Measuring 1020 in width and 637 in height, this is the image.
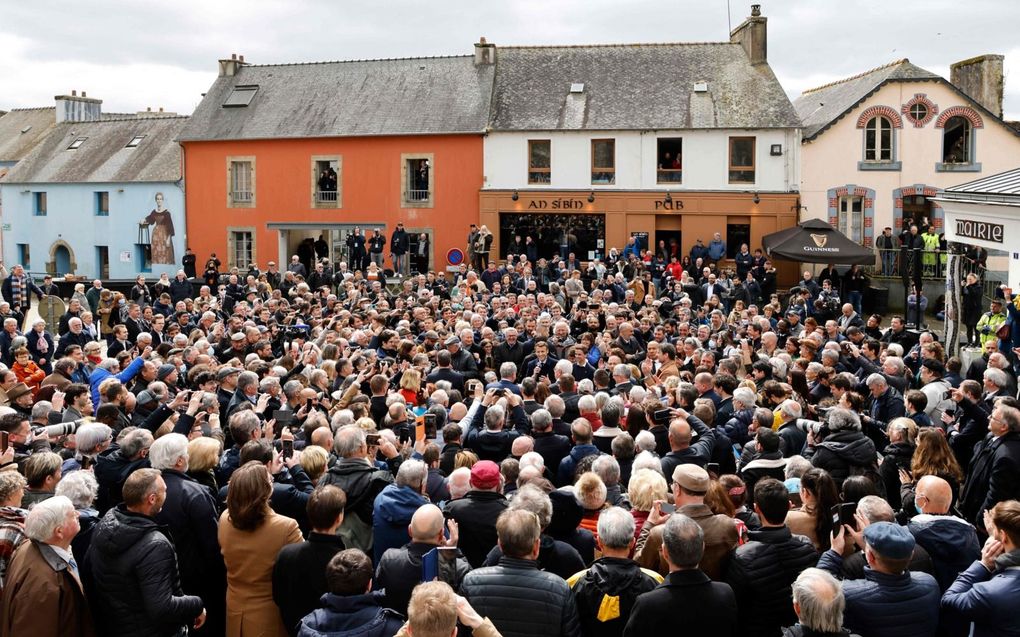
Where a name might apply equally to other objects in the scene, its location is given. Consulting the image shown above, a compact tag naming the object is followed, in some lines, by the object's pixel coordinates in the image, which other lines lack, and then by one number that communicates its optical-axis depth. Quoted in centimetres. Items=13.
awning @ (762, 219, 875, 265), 2280
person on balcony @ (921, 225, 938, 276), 2349
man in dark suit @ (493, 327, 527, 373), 1297
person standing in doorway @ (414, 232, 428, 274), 2938
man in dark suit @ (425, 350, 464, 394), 1086
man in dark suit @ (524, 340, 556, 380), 1191
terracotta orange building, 2944
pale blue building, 3356
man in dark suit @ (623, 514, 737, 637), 436
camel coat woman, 516
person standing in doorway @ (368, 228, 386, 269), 2588
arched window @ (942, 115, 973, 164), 2663
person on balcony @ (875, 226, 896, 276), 2464
